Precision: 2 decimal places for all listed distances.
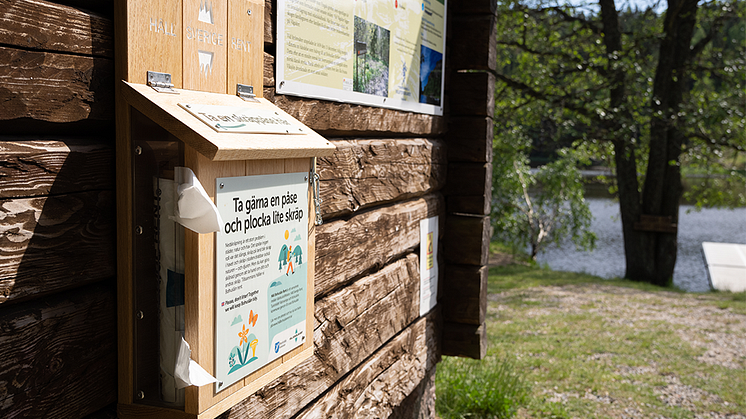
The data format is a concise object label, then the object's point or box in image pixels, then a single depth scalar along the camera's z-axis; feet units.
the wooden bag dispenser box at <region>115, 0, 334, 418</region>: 4.25
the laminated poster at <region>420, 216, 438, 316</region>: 10.89
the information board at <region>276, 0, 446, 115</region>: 6.46
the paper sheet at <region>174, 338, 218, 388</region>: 4.32
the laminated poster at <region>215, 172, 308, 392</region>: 4.64
